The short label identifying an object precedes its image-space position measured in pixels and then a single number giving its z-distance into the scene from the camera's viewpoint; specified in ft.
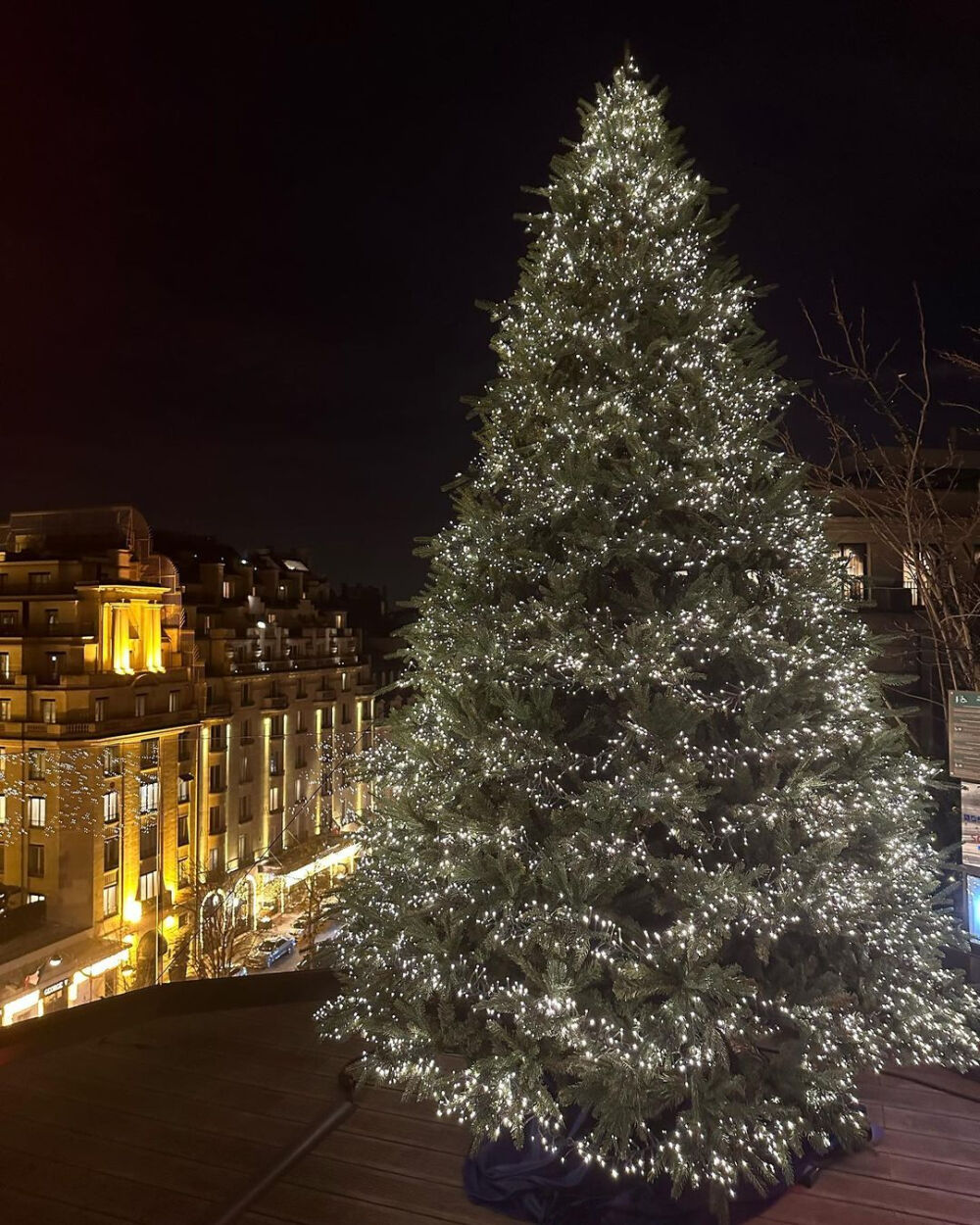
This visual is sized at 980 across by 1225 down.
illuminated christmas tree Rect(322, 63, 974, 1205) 9.33
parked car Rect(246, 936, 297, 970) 70.69
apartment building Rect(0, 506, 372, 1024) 62.49
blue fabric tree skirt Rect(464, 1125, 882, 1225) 9.48
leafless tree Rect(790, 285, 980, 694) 21.45
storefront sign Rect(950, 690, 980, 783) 15.90
